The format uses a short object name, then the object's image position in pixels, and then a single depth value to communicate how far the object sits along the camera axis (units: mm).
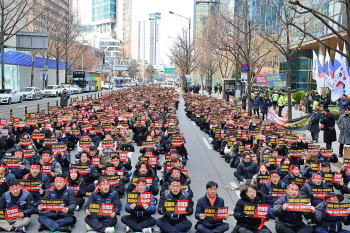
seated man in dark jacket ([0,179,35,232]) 8422
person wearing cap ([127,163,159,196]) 10180
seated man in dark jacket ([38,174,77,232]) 8458
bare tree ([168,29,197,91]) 69369
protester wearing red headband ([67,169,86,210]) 10016
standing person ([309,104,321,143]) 18844
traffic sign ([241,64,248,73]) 27955
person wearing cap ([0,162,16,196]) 9891
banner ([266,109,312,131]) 20656
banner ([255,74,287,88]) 33597
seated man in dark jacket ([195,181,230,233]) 8164
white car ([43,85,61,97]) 55062
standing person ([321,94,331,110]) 29062
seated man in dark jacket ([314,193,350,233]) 8117
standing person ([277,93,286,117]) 31484
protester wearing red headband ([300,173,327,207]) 9383
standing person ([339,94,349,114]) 24669
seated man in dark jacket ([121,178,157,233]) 8461
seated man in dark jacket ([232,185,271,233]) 8141
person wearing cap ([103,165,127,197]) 10375
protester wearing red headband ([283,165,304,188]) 10734
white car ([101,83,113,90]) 92512
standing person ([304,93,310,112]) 35681
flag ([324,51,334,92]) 23088
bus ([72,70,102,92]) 69812
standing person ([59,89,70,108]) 31438
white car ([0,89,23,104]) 39616
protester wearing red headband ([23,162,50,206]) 9871
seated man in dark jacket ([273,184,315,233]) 8188
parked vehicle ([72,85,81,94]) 63775
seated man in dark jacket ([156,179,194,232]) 8359
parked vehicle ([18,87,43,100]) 45841
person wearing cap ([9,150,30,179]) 11297
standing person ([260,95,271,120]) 29408
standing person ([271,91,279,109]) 37544
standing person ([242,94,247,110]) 34847
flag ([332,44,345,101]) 21423
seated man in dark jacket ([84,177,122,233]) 8445
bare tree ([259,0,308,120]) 22609
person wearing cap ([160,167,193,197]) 9391
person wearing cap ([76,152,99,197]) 11164
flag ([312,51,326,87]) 26170
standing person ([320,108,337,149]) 16922
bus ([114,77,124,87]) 105150
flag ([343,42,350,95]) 20062
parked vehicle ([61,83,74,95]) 61438
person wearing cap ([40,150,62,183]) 10992
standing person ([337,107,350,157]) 16031
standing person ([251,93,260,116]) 31505
